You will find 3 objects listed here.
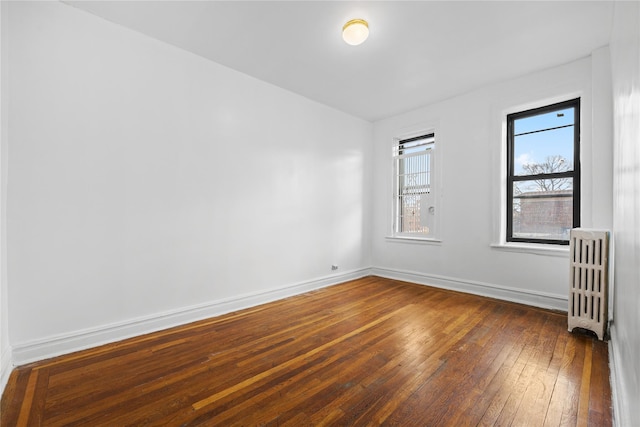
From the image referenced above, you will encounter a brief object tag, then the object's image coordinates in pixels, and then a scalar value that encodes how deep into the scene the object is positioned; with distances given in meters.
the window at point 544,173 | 3.26
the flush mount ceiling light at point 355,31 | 2.42
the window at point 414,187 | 4.43
